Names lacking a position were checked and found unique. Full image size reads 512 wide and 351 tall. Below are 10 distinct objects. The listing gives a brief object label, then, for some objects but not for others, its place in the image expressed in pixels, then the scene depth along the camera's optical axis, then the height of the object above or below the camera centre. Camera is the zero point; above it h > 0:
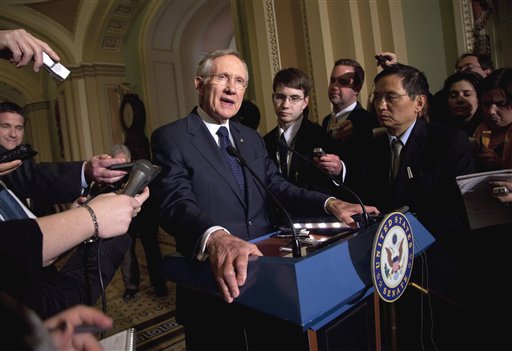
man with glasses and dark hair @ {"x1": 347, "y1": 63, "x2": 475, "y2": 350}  1.36 -0.08
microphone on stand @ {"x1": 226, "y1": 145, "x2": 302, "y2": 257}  0.88 -0.17
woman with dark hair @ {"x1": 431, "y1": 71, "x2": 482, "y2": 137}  2.14 +0.29
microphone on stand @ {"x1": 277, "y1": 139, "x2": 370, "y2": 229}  1.07 -0.15
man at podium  1.06 -0.05
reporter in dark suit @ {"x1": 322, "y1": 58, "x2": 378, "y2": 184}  2.12 +0.30
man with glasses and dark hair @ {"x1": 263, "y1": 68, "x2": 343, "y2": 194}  2.04 +0.20
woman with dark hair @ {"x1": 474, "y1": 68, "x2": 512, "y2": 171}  1.64 +0.14
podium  0.78 -0.24
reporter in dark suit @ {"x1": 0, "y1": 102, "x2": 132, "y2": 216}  1.37 +0.07
